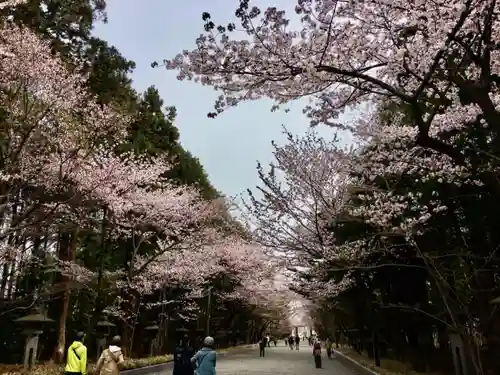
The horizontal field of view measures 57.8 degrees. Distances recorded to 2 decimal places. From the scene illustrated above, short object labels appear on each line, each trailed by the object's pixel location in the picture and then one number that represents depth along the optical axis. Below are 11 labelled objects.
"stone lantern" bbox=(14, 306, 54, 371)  12.00
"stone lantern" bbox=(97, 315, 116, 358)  15.94
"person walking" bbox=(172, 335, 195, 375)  9.28
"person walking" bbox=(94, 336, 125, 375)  7.01
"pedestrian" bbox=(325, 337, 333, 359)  29.17
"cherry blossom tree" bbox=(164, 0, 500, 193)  5.65
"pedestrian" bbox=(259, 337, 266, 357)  27.89
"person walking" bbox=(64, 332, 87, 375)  7.32
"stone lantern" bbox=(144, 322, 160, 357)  20.97
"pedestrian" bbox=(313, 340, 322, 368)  19.62
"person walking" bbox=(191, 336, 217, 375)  6.78
